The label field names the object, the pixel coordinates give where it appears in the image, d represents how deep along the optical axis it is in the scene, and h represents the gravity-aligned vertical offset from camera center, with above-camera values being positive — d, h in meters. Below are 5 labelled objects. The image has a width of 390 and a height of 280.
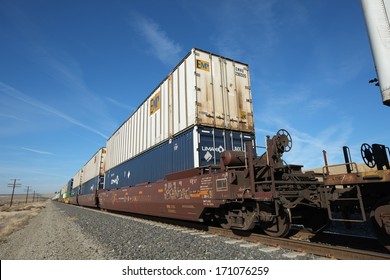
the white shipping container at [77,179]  41.07 +4.02
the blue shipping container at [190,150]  9.71 +2.07
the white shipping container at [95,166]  26.64 +4.20
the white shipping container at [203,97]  10.52 +4.52
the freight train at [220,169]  5.73 +0.95
